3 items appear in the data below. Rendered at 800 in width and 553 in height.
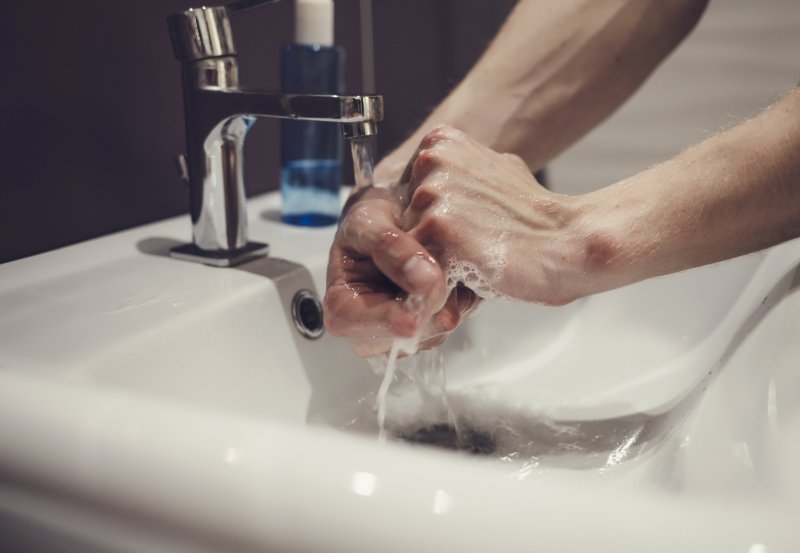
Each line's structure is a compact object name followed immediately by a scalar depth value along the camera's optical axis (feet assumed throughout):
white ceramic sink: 0.64
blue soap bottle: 1.87
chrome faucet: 1.32
